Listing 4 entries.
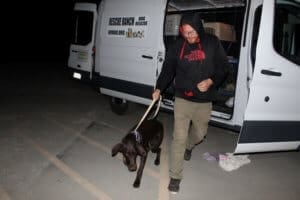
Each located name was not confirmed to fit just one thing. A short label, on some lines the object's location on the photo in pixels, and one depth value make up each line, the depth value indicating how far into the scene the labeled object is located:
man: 2.59
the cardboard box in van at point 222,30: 4.71
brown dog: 2.73
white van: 2.84
